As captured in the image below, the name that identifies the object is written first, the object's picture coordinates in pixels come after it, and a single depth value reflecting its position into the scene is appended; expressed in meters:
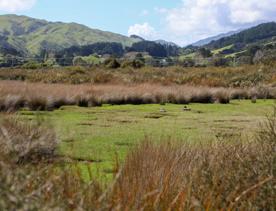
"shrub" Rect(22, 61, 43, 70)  55.01
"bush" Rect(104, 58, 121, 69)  55.18
